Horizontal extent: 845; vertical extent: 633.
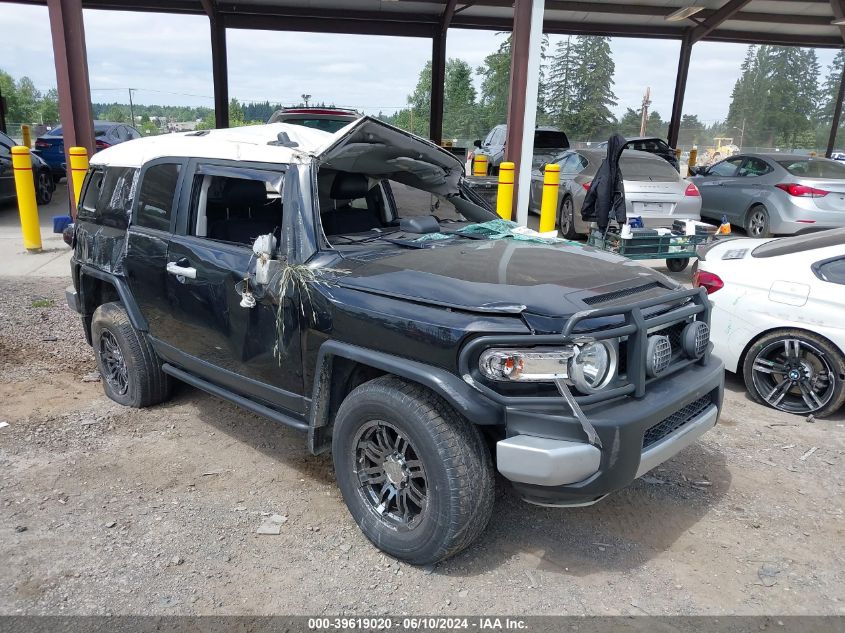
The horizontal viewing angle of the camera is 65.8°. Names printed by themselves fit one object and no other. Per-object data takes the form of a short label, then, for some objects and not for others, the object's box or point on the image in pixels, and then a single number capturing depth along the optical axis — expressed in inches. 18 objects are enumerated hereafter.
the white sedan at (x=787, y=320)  178.5
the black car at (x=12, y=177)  482.6
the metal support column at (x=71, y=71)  380.8
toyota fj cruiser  104.0
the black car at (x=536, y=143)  644.7
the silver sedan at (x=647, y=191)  368.5
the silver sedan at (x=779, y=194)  394.6
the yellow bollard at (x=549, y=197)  381.1
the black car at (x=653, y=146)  592.4
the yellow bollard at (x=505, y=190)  395.2
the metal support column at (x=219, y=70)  687.7
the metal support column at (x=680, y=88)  744.3
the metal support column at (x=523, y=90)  415.5
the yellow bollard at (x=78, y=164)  365.1
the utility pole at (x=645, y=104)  1209.5
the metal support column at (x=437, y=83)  722.2
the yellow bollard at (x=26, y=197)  360.5
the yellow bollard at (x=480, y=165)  539.4
